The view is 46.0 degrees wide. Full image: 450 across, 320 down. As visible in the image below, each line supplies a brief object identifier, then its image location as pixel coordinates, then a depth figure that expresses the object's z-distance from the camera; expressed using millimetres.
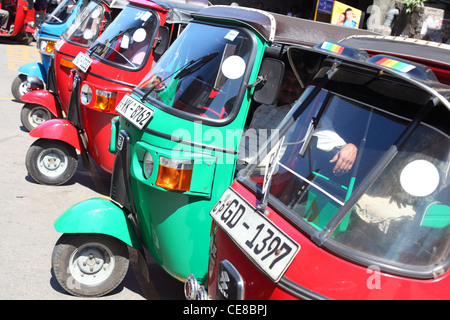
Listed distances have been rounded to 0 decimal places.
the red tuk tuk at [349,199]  2174
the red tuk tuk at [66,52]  7047
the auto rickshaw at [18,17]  16297
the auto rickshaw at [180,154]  3574
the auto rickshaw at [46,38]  8670
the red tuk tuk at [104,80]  5703
